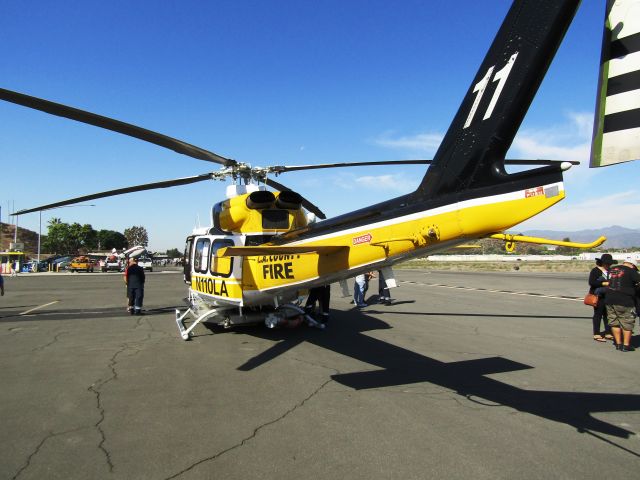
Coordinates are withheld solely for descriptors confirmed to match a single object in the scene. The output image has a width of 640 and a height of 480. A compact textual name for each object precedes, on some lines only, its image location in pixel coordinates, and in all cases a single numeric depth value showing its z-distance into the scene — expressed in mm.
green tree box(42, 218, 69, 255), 81062
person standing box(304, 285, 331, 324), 10594
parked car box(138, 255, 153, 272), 52088
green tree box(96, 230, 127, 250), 115562
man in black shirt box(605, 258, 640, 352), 7719
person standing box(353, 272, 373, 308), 14579
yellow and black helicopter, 3953
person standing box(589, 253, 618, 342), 8602
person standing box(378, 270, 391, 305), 15761
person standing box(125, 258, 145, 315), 12508
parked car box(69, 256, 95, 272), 45572
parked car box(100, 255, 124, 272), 47847
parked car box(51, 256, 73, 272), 50581
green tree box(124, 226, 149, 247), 133788
